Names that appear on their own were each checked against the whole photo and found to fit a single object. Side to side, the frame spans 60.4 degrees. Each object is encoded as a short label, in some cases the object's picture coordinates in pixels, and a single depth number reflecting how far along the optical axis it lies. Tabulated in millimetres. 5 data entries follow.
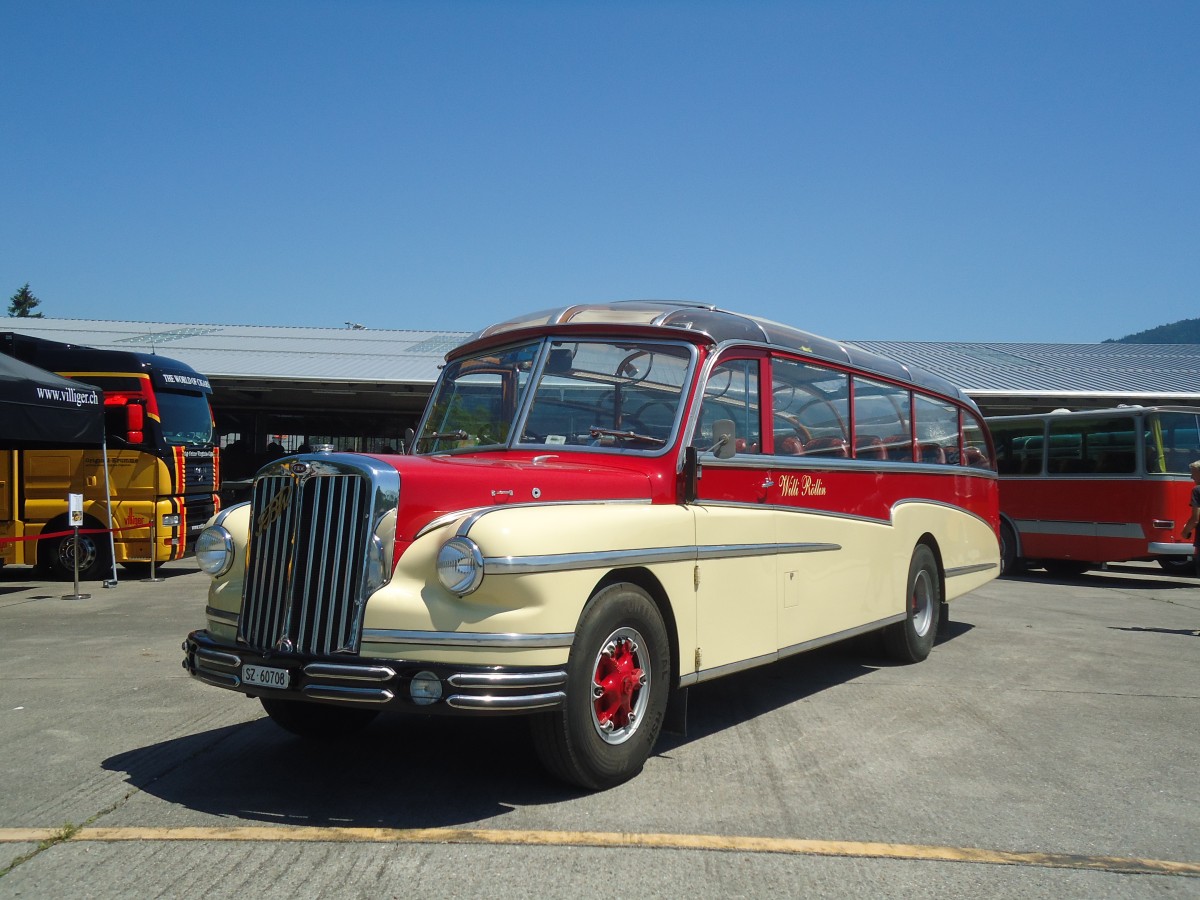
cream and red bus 4336
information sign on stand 12992
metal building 25016
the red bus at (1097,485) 15352
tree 81000
